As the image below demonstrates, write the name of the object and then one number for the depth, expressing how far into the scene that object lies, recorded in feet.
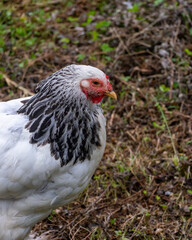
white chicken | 16.75
